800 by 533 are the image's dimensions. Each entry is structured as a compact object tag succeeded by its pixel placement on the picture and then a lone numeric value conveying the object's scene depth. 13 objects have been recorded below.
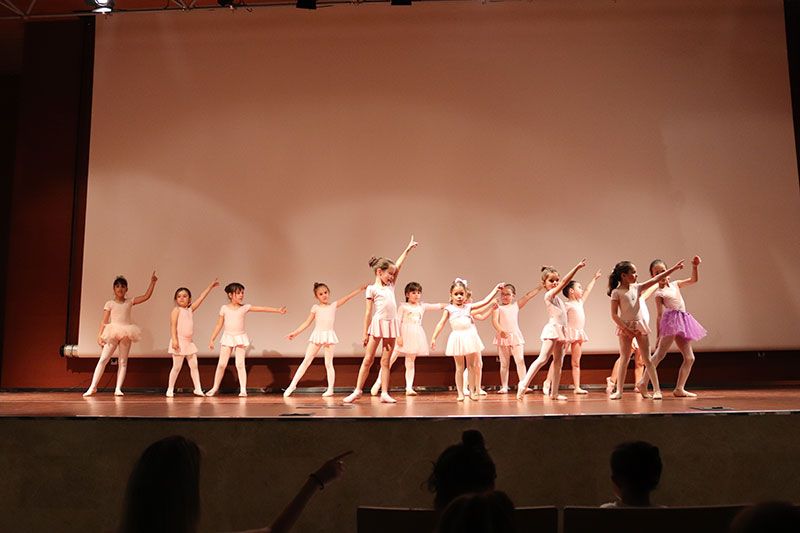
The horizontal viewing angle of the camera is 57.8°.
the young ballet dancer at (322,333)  8.46
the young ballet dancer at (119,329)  8.57
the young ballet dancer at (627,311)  6.95
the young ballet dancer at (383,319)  7.51
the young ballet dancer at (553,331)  7.36
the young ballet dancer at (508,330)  8.33
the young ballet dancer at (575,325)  8.20
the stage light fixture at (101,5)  8.79
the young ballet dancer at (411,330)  7.97
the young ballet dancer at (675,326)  7.27
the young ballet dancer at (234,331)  8.59
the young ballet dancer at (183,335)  8.60
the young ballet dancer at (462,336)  7.48
